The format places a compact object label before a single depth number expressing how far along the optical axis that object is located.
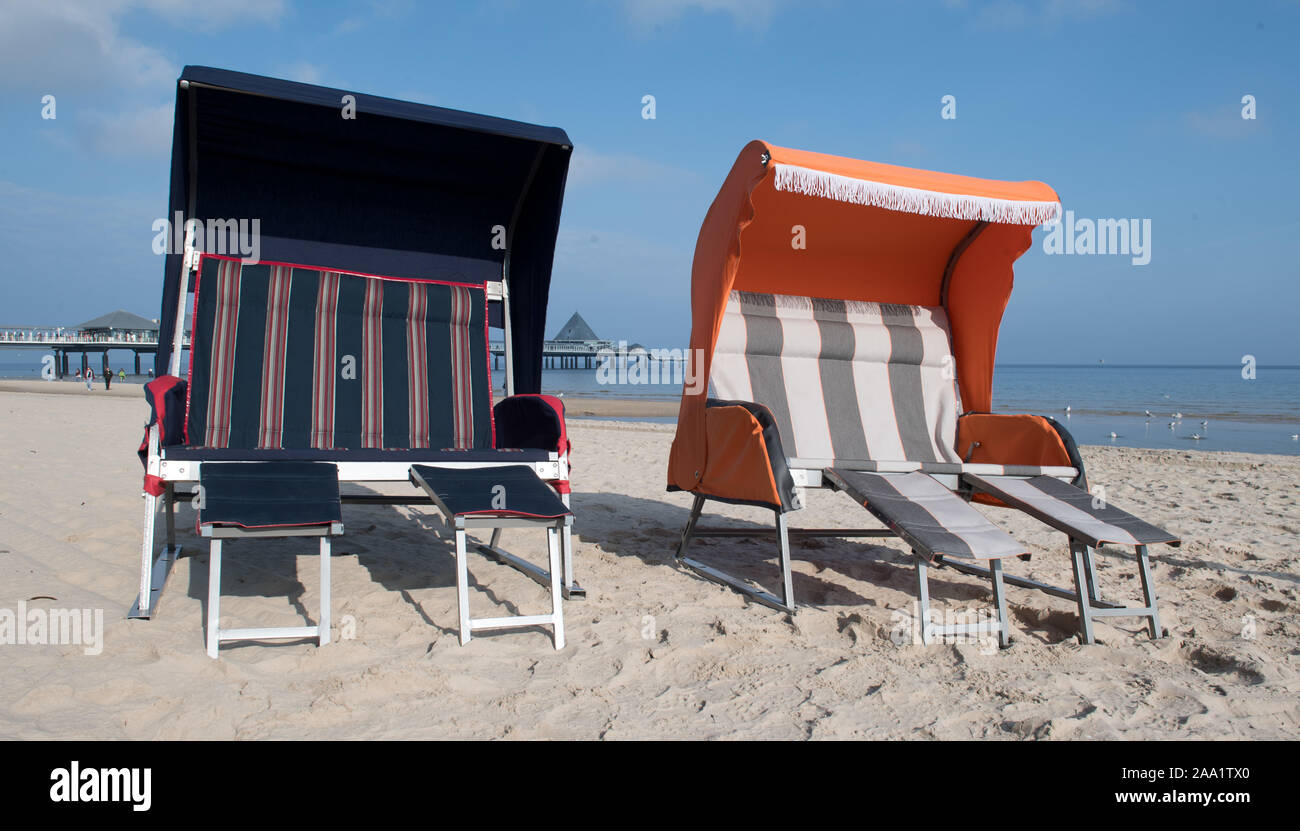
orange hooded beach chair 3.10
